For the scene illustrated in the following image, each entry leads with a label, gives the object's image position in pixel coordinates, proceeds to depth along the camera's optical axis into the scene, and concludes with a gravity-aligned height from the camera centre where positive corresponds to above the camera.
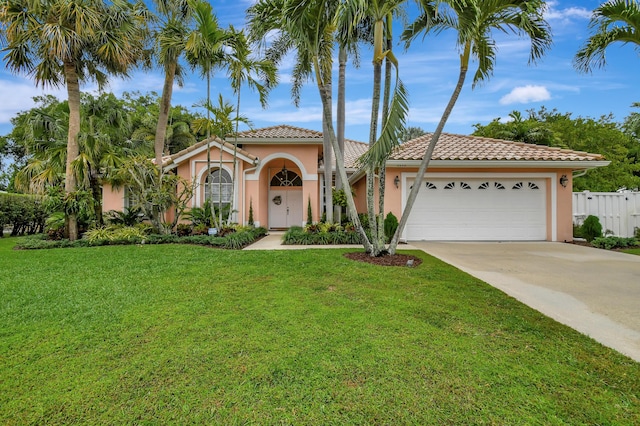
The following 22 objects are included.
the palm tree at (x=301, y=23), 6.59 +4.41
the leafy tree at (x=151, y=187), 11.37 +1.06
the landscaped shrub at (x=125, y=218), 12.43 -0.14
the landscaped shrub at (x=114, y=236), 10.80 -0.76
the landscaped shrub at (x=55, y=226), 11.60 -0.43
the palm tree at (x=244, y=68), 10.93 +5.53
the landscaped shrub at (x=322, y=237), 11.14 -0.92
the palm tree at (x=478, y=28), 6.17 +4.04
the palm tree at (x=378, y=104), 6.33 +2.51
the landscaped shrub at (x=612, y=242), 10.11 -1.13
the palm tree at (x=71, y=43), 10.27 +6.20
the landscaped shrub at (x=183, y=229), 12.69 -0.64
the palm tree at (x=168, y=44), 11.28 +6.51
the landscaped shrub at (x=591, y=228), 10.91 -0.68
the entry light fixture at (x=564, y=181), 11.52 +1.11
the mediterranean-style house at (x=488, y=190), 11.20 +0.81
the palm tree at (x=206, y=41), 10.02 +5.94
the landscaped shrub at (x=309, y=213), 14.81 -0.02
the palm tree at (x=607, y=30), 6.79 +4.29
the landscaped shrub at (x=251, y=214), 14.46 -0.03
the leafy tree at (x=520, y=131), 20.70 +5.81
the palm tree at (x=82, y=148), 11.38 +2.72
